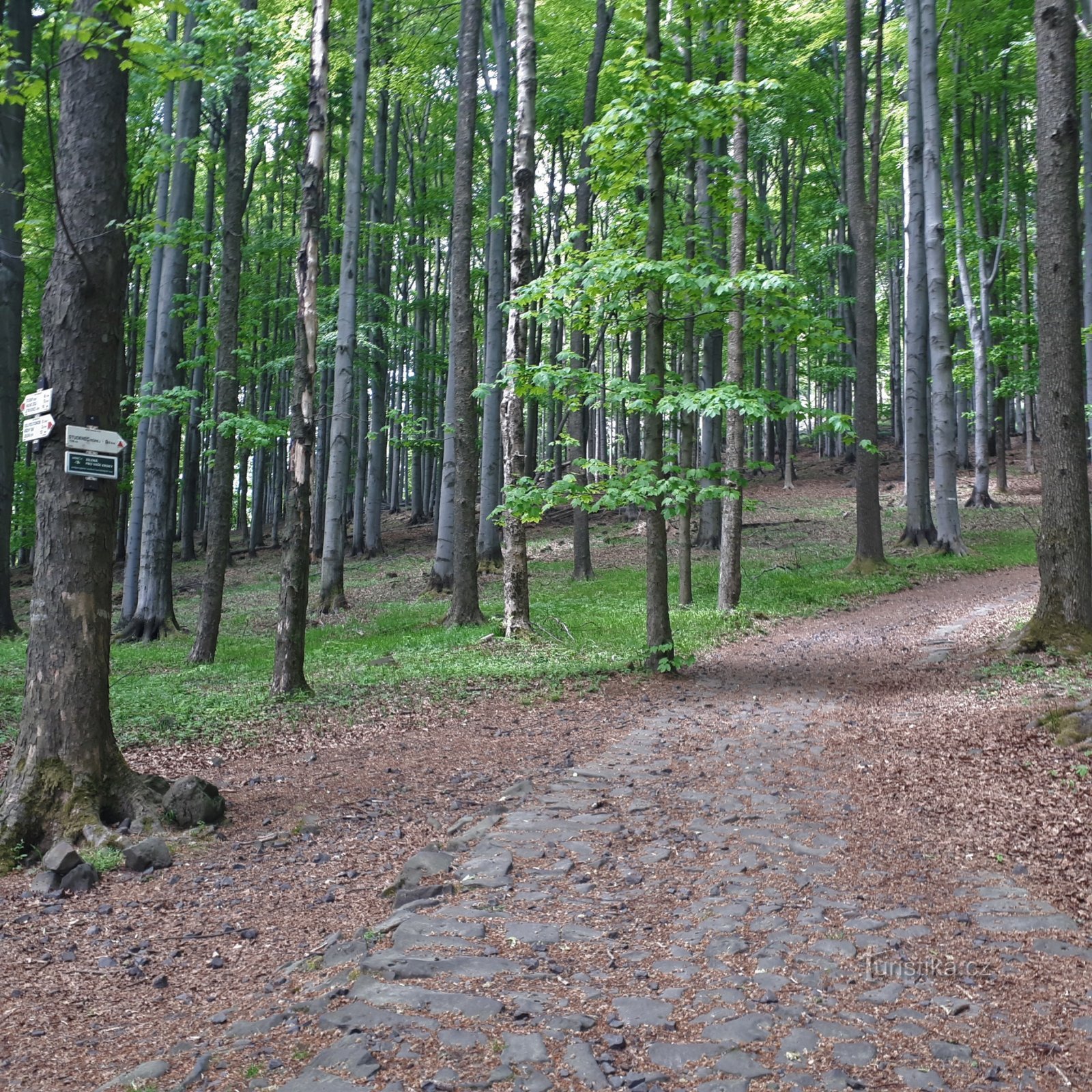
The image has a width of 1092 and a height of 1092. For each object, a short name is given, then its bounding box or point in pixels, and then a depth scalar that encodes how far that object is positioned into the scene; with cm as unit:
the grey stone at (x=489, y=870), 456
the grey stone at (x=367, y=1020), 313
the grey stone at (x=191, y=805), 595
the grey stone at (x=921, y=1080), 276
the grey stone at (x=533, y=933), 388
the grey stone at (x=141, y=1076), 306
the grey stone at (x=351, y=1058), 287
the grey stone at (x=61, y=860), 510
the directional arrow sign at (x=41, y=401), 559
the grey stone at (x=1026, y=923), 387
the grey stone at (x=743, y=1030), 305
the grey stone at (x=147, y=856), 532
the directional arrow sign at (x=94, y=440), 556
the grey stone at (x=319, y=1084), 279
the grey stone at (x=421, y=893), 443
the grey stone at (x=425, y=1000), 323
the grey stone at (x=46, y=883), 502
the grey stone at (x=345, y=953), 378
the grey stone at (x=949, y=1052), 293
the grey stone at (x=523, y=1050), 292
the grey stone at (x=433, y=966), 351
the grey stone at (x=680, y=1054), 291
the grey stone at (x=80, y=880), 504
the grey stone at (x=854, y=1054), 291
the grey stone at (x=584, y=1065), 281
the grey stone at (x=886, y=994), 330
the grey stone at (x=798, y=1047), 291
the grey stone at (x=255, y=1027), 324
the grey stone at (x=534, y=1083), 277
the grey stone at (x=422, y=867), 470
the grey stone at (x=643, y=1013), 316
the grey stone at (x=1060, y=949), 362
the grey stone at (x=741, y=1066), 285
